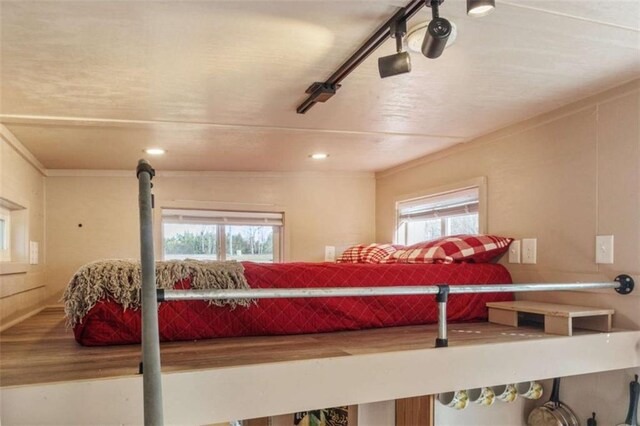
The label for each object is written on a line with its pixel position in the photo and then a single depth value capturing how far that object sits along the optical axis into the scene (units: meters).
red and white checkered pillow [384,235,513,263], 2.57
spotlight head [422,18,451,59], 1.28
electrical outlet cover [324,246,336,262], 4.15
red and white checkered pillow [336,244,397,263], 3.37
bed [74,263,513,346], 1.71
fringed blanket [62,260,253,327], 1.67
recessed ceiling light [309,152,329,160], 3.39
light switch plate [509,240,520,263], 2.60
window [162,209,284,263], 3.81
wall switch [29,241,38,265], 3.03
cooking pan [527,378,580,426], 2.29
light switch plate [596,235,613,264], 2.08
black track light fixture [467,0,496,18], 1.19
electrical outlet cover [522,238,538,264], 2.50
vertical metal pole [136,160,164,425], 1.00
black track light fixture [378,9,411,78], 1.40
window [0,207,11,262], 2.63
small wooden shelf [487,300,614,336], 1.98
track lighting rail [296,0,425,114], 1.34
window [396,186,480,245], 3.08
